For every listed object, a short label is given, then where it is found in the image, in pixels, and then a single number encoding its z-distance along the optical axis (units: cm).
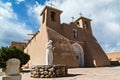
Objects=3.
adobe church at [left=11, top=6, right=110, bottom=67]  1203
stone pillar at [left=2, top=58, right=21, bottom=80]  245
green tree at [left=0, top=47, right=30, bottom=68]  907
